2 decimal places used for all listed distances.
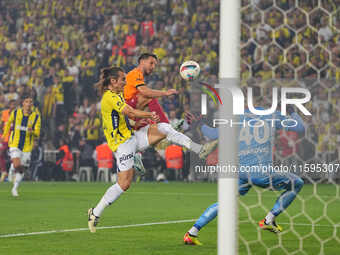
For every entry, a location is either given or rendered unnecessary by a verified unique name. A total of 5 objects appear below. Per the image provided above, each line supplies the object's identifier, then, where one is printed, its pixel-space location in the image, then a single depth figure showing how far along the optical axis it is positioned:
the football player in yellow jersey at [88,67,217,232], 15.12
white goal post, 7.65
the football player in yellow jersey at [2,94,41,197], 27.43
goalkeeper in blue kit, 12.91
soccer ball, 19.16
